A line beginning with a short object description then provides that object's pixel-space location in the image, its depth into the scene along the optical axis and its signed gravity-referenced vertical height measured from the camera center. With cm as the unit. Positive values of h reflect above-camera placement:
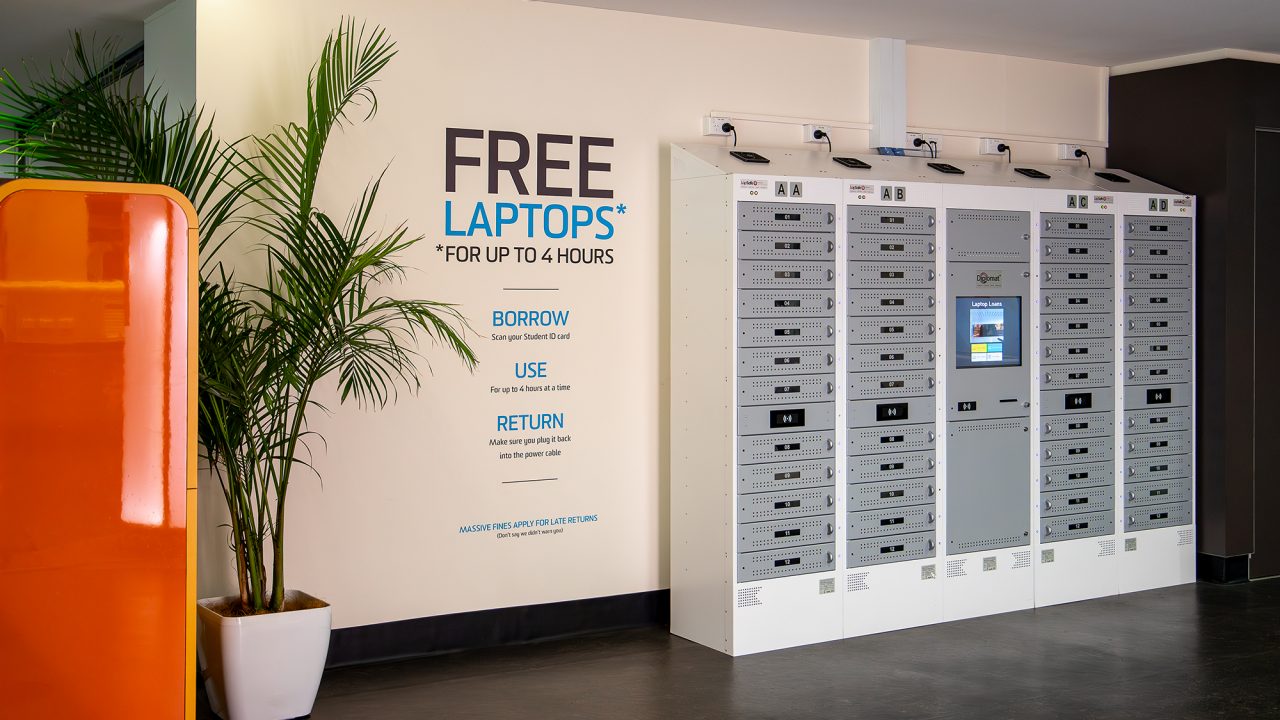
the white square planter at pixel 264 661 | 409 -105
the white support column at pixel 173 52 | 468 +134
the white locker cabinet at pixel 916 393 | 517 -12
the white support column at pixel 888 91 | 609 +146
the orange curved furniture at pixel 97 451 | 331 -24
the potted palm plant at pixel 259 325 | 404 +16
